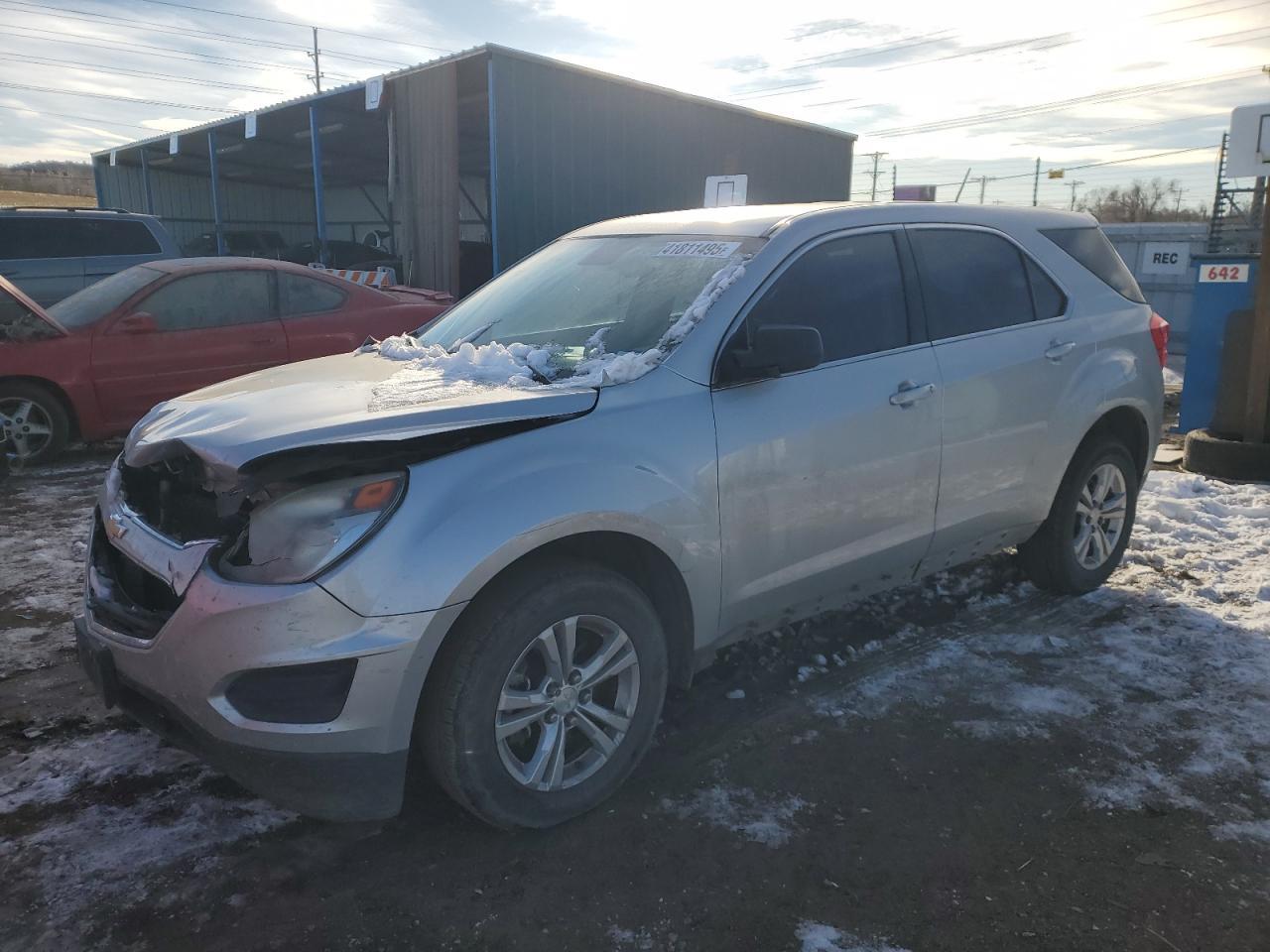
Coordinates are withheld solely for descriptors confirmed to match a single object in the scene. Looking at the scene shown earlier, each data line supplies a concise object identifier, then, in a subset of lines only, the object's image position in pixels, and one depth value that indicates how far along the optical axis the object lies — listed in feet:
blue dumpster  25.03
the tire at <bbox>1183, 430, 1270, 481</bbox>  22.04
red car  23.03
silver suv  7.75
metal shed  41.32
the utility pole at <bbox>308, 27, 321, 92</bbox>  210.59
